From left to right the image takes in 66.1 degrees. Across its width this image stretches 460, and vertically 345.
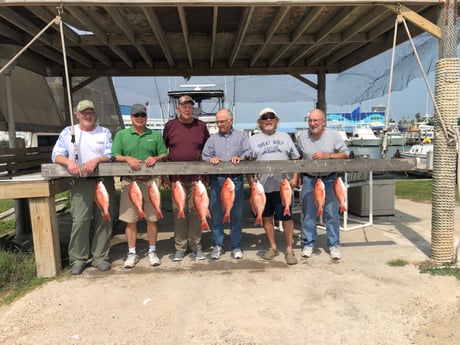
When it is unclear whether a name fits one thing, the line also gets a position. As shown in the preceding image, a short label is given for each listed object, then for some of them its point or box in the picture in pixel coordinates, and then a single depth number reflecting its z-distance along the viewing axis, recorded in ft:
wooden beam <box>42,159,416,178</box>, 12.92
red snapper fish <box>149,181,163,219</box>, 13.14
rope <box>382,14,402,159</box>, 13.50
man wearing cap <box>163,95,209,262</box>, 14.07
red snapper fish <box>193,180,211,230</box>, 13.00
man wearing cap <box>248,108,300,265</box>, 14.30
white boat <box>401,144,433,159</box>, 73.12
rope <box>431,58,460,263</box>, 13.52
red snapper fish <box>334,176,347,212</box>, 13.30
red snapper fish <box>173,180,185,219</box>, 13.23
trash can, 21.97
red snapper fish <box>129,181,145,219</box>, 13.14
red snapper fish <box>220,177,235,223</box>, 13.00
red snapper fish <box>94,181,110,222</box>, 12.78
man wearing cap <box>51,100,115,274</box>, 13.29
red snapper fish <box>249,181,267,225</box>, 12.91
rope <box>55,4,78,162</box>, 12.35
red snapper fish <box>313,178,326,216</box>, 13.35
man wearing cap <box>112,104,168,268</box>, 13.71
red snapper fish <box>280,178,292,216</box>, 13.10
